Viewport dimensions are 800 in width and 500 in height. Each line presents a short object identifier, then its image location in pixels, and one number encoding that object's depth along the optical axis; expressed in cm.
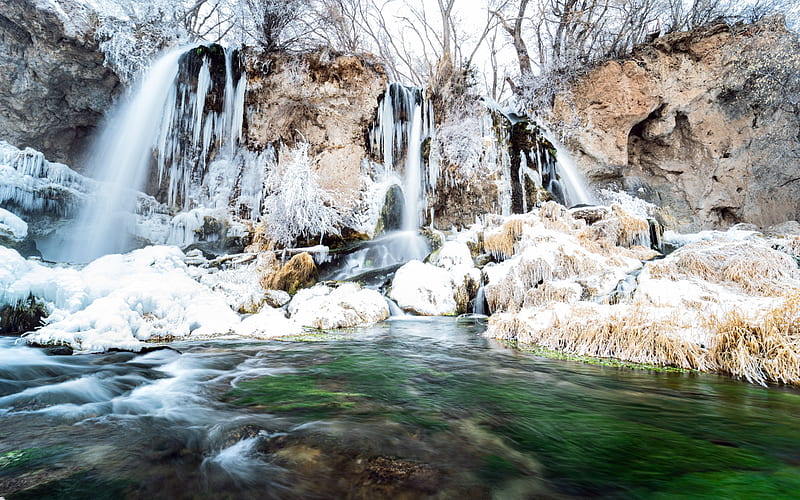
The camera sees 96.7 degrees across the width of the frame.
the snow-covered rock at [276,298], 725
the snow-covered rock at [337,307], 603
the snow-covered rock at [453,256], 855
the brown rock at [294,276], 868
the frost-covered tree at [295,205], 1148
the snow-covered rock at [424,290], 755
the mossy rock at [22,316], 450
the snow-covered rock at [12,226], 874
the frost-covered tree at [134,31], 1249
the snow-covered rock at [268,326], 510
